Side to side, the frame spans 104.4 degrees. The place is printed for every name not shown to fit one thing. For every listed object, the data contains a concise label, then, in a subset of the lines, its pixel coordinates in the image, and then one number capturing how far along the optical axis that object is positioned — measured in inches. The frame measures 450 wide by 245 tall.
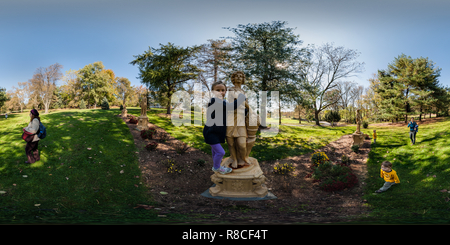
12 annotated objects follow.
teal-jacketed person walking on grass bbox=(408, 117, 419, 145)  360.8
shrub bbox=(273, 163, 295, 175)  277.6
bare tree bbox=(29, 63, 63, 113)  389.3
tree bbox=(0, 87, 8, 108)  421.1
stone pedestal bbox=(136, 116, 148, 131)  450.0
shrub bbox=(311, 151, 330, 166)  297.1
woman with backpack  211.2
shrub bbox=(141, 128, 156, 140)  383.6
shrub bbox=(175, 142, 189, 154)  330.2
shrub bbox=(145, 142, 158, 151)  331.3
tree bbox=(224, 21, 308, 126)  468.1
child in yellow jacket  194.3
